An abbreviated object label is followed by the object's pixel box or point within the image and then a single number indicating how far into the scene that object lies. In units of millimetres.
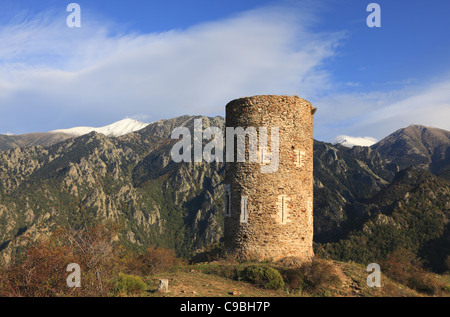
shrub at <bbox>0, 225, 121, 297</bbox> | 9945
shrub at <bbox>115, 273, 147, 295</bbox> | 10632
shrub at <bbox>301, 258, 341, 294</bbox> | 13010
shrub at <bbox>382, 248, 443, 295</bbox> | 14781
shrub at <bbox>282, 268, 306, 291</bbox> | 12969
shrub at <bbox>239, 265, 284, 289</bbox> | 12539
